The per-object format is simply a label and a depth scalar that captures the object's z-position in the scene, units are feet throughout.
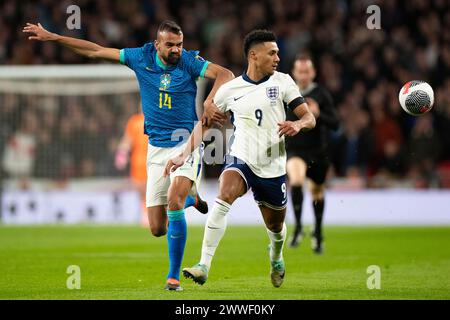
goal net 120.16
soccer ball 60.75
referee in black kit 80.12
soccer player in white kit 51.62
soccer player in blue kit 54.54
